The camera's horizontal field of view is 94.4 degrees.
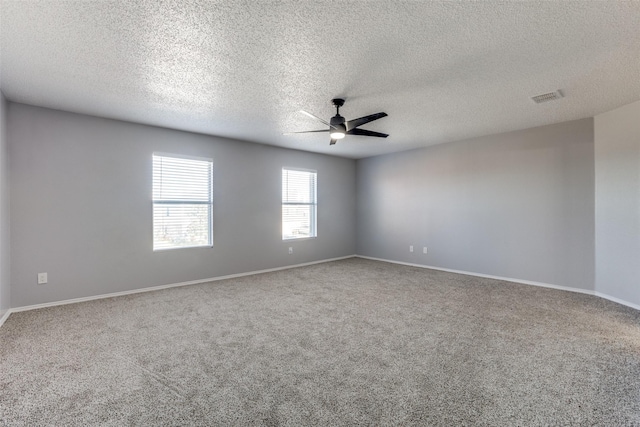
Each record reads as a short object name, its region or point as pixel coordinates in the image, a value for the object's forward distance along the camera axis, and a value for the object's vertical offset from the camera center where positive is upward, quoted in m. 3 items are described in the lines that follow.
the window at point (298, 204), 6.19 +0.21
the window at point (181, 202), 4.54 +0.18
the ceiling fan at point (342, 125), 3.31 +1.03
